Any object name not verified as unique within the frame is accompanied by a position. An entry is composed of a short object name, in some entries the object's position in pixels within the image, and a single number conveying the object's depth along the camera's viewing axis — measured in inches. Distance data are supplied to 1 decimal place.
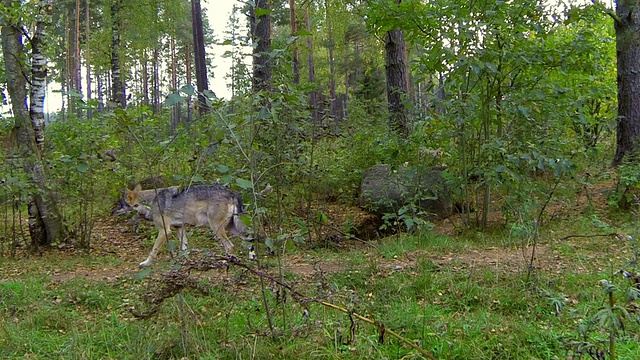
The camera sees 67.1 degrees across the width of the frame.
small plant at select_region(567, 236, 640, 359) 98.2
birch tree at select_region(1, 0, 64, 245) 323.0
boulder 327.9
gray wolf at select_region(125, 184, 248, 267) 319.0
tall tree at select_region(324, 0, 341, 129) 1318.9
